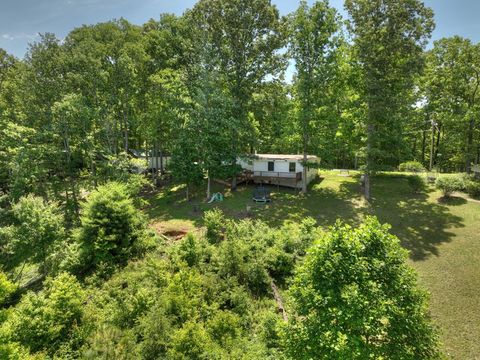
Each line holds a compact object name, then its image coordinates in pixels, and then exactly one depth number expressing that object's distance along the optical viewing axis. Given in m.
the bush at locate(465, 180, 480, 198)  22.45
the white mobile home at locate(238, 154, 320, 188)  28.14
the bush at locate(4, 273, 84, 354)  10.23
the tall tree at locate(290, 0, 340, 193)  23.84
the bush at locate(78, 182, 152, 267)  15.38
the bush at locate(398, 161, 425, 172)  33.64
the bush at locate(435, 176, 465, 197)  22.25
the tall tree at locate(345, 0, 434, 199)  21.89
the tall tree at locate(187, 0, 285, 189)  26.30
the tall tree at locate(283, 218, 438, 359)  6.80
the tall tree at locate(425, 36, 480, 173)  26.41
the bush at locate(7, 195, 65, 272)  14.96
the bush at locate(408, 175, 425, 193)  25.61
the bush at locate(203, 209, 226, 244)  17.40
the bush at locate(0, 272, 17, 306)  13.49
